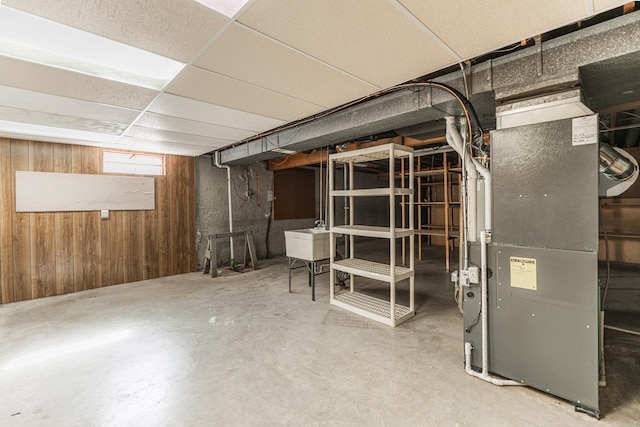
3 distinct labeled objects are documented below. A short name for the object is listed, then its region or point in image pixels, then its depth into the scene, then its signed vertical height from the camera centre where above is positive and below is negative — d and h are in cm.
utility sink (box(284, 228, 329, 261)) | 346 -43
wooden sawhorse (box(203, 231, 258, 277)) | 479 -71
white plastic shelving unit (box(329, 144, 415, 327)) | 275 -59
